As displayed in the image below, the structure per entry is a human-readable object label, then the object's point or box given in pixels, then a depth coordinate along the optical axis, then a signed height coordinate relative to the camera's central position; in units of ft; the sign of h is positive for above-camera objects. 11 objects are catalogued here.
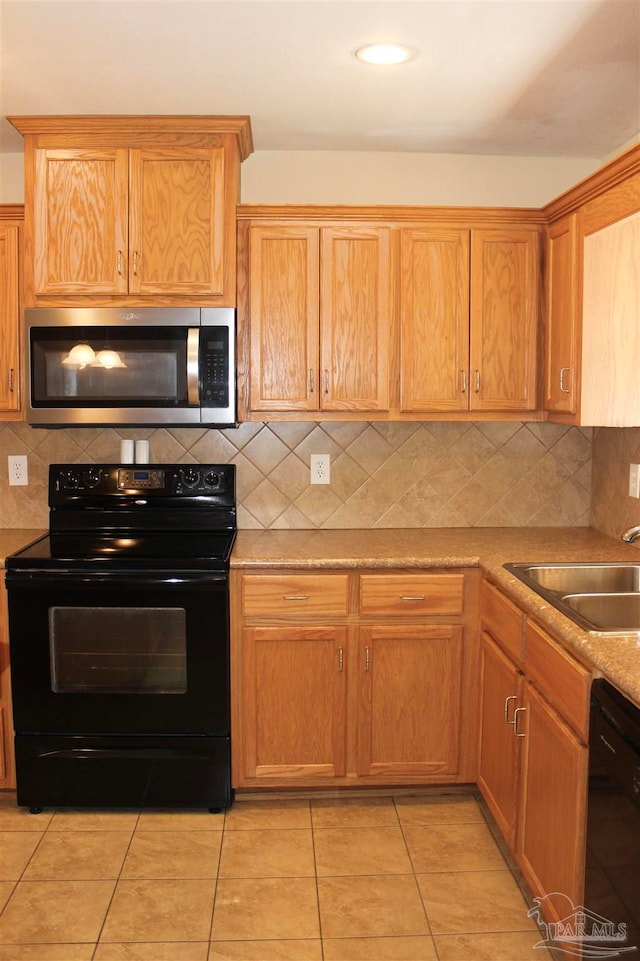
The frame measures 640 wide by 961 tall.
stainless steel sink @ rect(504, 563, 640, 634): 7.51 -1.54
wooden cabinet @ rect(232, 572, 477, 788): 9.16 -2.91
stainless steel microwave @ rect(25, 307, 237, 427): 9.56 +0.75
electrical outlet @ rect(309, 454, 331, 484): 10.90 -0.53
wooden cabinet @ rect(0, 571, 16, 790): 9.06 -3.27
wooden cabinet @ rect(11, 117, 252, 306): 9.46 +2.54
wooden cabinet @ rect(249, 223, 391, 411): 9.81 +1.36
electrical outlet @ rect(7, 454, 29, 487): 10.81 -0.60
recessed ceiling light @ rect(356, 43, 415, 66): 7.52 +3.53
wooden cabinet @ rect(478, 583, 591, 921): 6.14 -2.79
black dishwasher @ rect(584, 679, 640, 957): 5.06 -2.56
